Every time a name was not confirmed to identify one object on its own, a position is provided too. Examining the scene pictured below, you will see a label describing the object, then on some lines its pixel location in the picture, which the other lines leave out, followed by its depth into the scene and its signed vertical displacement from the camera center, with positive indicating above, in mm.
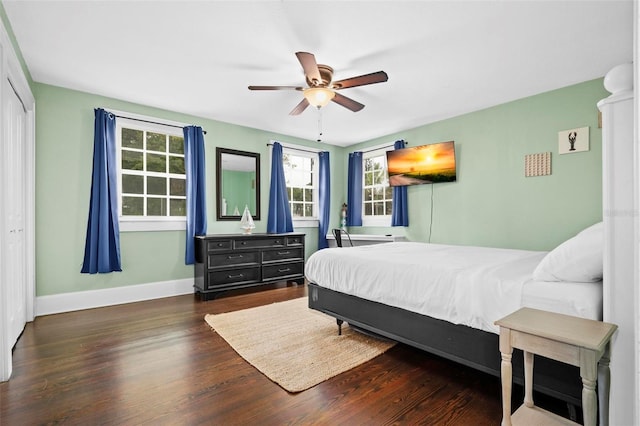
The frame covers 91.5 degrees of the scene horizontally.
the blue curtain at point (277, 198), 5289 +250
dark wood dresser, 4180 -704
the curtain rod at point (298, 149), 5513 +1185
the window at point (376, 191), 5758 +418
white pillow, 1480 -239
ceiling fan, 2652 +1186
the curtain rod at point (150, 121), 4038 +1241
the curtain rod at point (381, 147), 5541 +1202
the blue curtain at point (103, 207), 3729 +68
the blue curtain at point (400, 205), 5203 +126
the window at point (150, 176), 4102 +502
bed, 1520 -502
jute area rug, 2176 -1116
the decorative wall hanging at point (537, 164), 3703 +585
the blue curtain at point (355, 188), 6129 +484
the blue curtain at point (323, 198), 6000 +282
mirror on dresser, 4840 +475
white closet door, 2584 +16
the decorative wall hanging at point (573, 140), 3422 +808
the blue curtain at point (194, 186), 4418 +377
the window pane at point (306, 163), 6078 +971
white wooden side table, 1160 -544
